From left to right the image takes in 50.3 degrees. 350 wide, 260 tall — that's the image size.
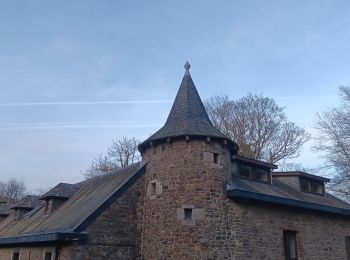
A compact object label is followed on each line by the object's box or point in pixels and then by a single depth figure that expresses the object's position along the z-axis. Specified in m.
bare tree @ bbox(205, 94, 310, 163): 25.41
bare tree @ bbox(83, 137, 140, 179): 31.25
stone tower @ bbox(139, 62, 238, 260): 12.01
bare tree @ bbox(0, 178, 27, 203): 49.92
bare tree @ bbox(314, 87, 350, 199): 21.52
